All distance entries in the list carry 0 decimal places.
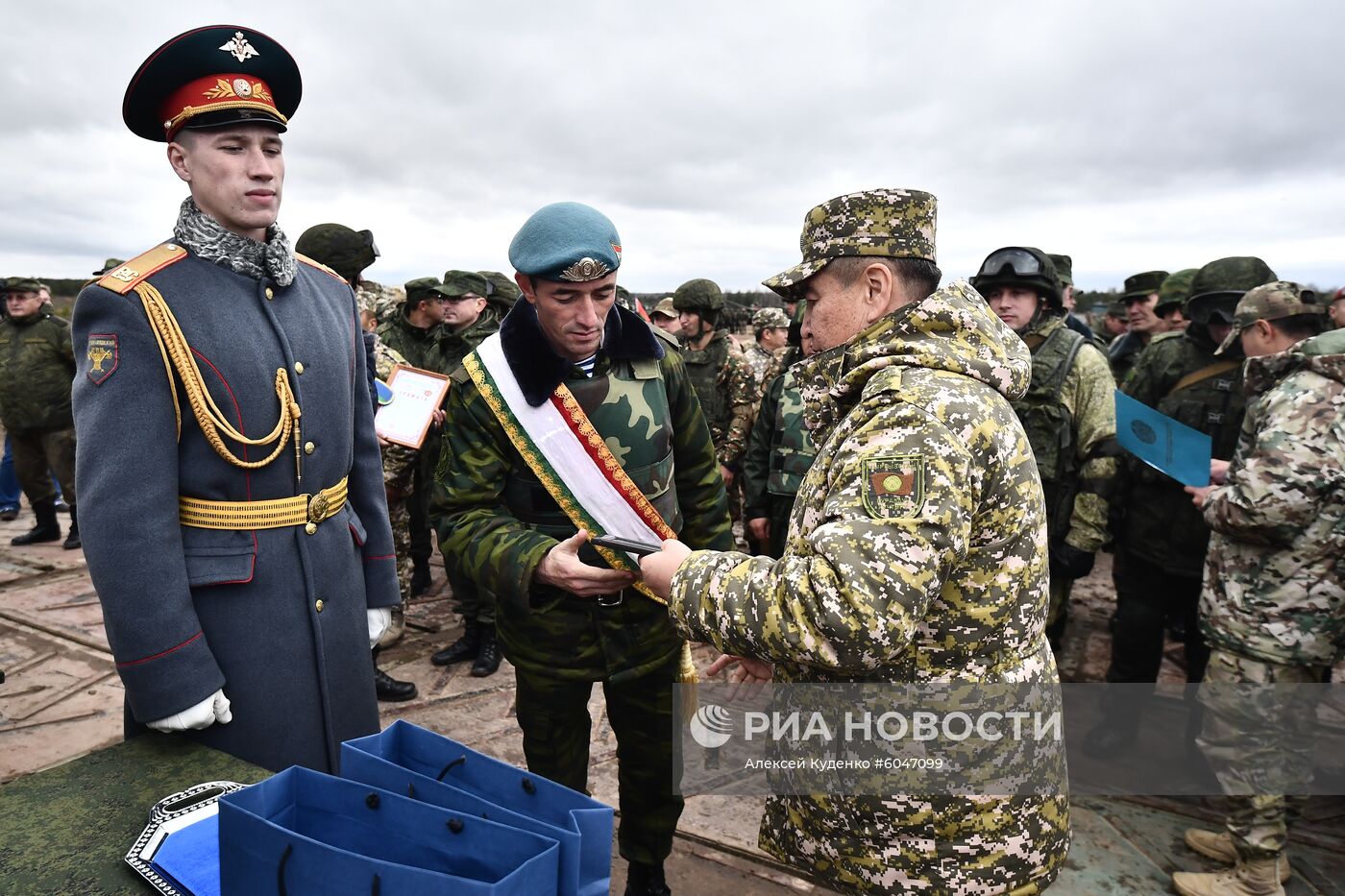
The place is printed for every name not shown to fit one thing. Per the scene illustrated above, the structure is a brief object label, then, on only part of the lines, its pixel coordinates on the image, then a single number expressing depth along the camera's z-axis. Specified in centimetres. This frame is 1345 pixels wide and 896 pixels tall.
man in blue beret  239
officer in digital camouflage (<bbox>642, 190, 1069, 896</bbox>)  148
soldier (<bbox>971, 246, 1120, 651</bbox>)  432
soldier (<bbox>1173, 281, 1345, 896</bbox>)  288
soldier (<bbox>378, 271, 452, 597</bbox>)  612
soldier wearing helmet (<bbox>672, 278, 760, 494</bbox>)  680
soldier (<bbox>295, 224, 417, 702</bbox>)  435
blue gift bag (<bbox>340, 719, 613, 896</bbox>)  124
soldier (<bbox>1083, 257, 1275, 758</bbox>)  409
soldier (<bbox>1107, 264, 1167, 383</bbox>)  730
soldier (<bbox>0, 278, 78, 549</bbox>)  744
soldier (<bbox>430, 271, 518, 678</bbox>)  512
